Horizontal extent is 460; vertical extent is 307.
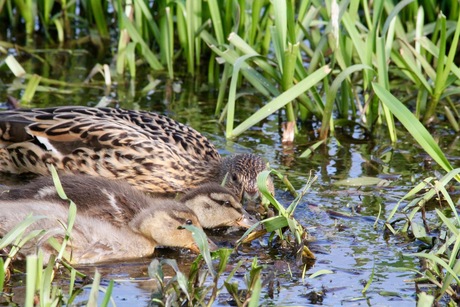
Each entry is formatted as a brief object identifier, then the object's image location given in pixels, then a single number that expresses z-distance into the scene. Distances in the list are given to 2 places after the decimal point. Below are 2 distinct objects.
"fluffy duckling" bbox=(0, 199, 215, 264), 11.56
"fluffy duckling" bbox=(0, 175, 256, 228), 12.61
